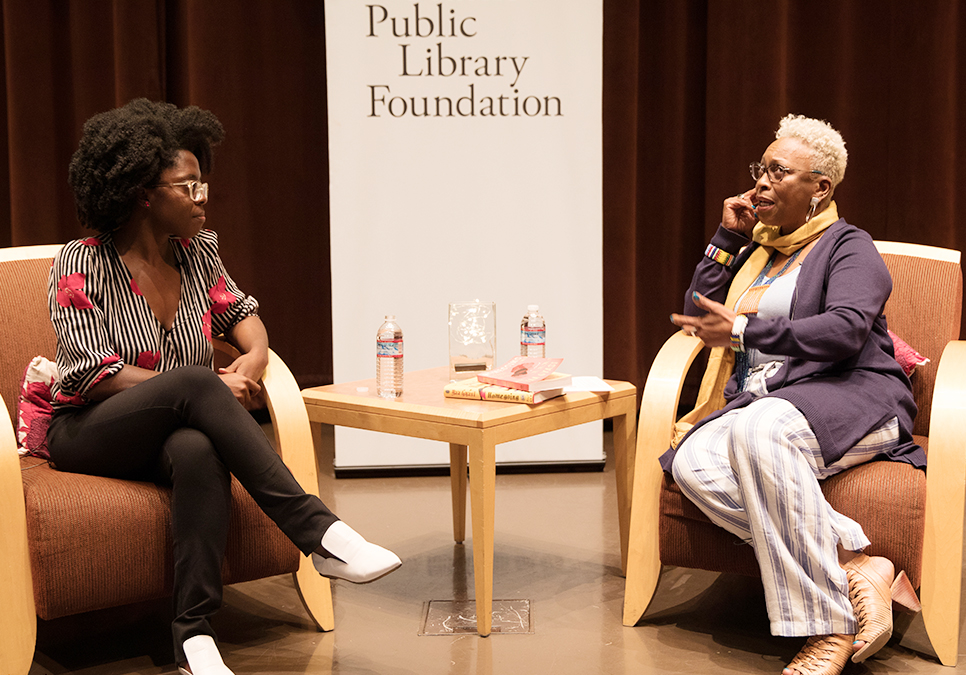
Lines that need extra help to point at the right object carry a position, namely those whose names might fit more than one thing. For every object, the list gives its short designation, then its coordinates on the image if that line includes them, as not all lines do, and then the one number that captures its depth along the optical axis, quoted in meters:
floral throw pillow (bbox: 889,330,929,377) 2.49
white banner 3.66
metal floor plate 2.46
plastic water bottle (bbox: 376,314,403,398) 2.62
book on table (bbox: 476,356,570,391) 2.50
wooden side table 2.36
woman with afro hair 2.10
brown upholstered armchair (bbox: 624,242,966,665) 2.17
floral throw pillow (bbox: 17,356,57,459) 2.36
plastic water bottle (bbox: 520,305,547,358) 2.86
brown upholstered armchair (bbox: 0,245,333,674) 2.02
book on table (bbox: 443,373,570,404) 2.49
